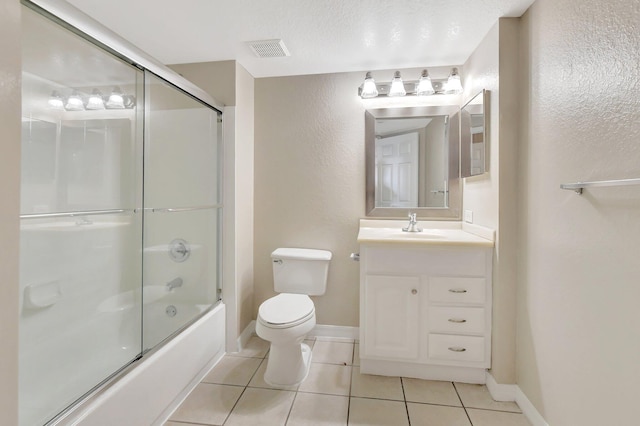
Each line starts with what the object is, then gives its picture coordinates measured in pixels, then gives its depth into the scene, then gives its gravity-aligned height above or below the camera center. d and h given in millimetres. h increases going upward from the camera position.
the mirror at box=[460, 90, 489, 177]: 1801 +516
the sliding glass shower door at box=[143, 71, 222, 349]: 1657 +29
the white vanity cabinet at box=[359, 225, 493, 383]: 1759 -558
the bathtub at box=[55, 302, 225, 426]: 1168 -792
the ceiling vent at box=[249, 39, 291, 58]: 1907 +1083
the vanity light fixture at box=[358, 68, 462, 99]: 2143 +934
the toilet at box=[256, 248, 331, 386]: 1717 -589
